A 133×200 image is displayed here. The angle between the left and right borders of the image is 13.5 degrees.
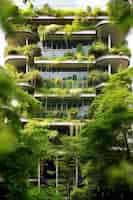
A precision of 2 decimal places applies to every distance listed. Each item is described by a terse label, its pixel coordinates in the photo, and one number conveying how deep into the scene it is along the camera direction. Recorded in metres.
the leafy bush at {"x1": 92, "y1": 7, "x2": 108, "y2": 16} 29.52
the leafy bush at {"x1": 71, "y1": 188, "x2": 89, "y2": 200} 17.36
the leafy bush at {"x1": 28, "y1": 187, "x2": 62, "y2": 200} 14.12
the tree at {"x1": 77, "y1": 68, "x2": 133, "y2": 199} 14.25
